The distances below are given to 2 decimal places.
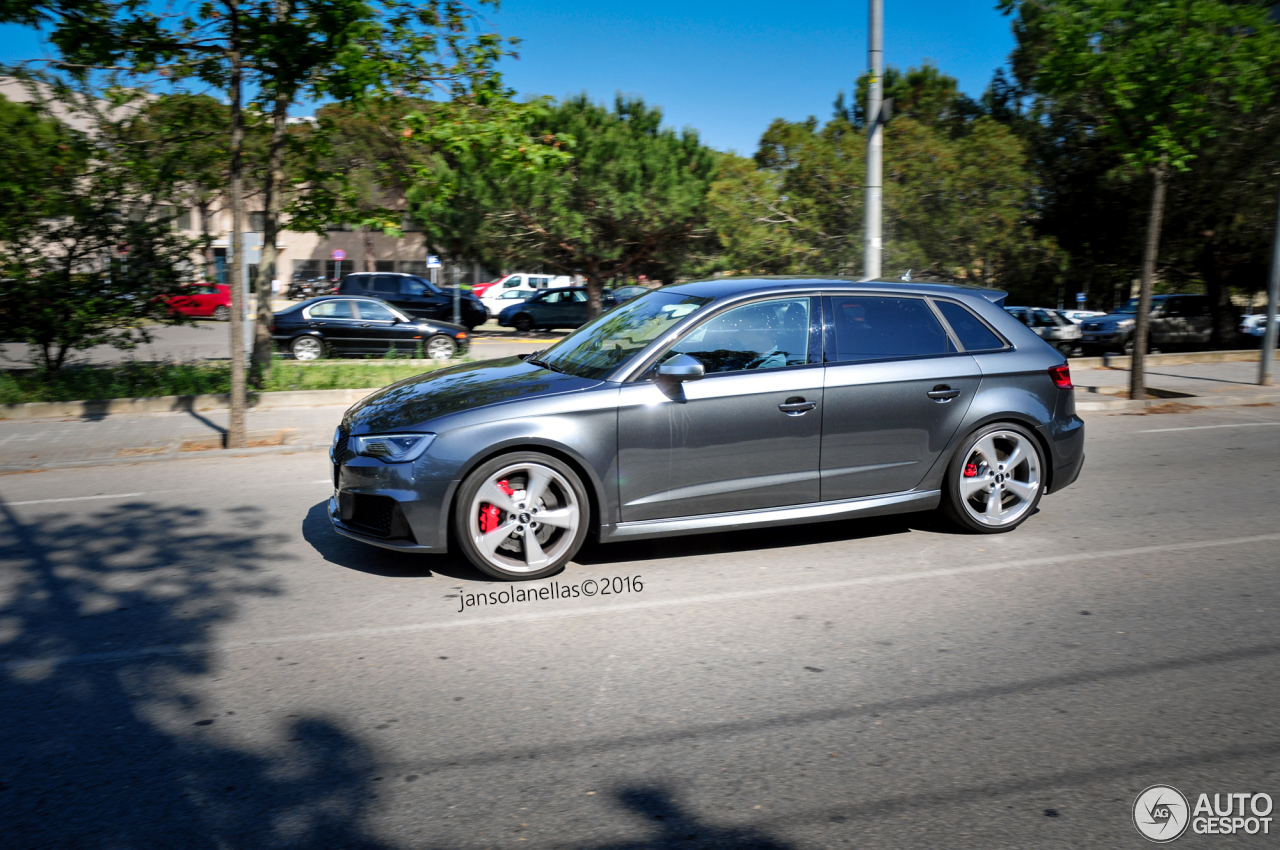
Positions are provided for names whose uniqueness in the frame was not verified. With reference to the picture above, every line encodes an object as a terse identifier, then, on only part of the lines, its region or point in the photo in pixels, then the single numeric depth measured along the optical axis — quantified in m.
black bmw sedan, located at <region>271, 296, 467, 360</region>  20.59
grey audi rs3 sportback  5.36
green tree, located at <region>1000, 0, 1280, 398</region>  12.86
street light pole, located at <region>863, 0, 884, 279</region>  11.63
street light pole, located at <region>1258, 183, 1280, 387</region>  15.85
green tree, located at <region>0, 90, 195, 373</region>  12.72
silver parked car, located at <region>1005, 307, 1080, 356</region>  27.25
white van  40.47
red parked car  13.58
